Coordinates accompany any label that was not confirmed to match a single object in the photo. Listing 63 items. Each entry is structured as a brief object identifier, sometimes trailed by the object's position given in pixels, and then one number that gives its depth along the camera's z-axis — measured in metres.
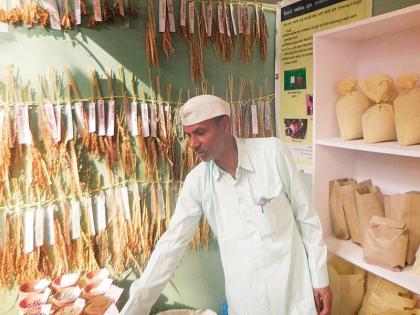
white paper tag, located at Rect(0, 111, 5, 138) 1.67
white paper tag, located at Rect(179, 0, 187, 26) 2.00
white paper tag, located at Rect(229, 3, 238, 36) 2.12
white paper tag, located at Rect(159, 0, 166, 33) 1.96
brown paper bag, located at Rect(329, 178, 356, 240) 1.60
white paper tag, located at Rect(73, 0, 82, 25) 1.76
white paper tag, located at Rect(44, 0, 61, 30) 1.72
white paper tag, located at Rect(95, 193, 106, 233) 1.92
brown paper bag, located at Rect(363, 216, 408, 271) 1.31
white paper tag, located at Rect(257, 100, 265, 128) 2.29
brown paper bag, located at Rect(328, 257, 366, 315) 1.60
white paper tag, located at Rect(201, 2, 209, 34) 2.05
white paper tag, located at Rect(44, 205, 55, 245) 1.81
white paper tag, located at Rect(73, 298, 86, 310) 1.65
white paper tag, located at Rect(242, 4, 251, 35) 2.16
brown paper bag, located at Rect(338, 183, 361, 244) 1.55
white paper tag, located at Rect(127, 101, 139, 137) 1.94
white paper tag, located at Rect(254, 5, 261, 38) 2.20
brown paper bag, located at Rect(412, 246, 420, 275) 1.30
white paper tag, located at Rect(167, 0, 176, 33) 1.98
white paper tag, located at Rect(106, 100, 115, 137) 1.88
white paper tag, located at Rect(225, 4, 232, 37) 2.10
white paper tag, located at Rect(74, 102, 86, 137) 1.82
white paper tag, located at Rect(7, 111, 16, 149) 1.69
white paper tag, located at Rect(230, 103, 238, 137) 2.18
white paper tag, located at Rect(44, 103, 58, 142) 1.75
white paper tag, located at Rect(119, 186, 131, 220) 1.97
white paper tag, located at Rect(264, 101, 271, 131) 2.30
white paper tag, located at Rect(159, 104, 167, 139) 2.01
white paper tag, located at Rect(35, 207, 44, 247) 1.77
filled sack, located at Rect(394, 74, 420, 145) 1.25
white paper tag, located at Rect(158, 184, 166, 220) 2.07
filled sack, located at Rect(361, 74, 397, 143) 1.37
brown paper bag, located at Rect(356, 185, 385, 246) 1.50
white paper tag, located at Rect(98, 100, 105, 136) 1.87
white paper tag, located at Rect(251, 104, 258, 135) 2.23
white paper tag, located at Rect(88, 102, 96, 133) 1.84
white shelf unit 1.43
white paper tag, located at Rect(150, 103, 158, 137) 1.99
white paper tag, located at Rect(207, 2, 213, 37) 2.05
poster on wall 1.97
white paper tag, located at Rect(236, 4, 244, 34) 2.14
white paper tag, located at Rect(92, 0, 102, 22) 1.79
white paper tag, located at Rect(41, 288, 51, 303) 1.67
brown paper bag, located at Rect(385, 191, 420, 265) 1.35
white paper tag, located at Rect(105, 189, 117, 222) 1.96
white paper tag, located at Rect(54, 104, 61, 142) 1.77
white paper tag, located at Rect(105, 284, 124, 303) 1.77
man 1.30
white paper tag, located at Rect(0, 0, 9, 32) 1.66
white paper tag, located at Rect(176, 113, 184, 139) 2.08
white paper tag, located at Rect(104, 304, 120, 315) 1.60
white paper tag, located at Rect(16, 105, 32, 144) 1.71
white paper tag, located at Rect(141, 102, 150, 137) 1.96
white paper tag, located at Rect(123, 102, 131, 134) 1.94
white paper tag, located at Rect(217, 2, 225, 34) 2.08
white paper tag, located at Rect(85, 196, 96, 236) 1.89
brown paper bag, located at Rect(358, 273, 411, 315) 1.47
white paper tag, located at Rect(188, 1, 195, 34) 2.02
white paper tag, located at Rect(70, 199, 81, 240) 1.85
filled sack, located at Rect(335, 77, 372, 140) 1.49
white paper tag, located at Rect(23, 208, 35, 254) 1.75
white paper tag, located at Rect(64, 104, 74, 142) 1.80
